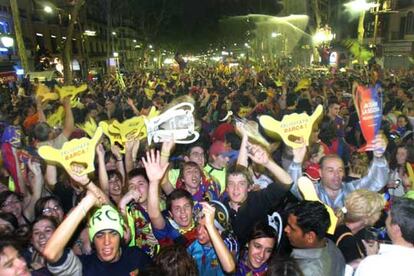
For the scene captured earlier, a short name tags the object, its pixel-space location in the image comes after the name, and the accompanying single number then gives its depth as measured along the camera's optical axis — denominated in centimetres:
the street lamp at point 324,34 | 2720
